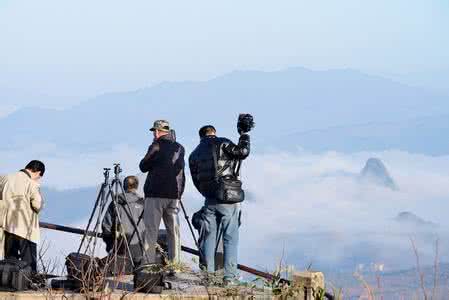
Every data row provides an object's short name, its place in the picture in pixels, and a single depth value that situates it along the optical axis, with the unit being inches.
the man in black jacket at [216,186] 498.0
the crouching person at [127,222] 510.9
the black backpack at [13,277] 460.4
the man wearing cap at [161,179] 517.3
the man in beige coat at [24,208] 496.4
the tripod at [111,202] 498.0
